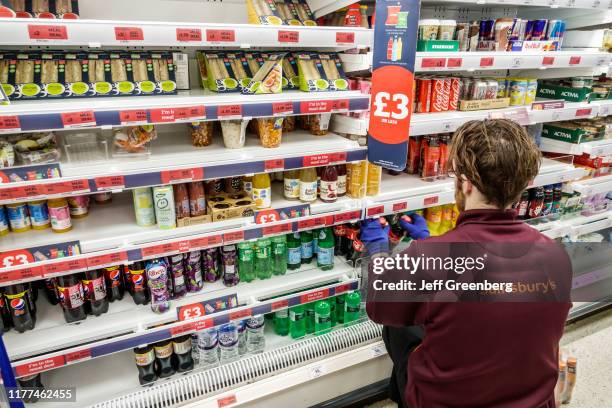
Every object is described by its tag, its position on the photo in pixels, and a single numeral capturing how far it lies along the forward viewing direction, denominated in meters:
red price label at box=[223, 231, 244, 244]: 2.13
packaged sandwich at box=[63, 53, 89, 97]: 1.86
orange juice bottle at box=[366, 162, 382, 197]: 2.46
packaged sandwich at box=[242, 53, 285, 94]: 2.09
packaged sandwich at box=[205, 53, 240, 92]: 2.17
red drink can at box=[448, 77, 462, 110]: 2.64
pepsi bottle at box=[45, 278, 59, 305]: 2.15
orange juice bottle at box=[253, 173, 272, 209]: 2.25
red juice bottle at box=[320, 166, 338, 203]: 2.40
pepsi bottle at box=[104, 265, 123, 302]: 2.16
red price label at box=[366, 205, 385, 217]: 2.46
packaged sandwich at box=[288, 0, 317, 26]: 2.26
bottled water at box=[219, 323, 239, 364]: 2.39
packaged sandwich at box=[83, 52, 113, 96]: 1.91
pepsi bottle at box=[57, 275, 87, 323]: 2.00
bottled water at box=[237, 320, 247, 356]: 2.46
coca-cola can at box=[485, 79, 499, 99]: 2.79
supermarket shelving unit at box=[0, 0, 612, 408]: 1.74
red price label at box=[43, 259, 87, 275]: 1.82
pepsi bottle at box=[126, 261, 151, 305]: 2.17
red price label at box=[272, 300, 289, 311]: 2.35
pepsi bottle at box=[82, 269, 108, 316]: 2.06
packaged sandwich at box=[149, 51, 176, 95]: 2.04
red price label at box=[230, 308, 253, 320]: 2.26
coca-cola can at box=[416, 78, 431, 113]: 2.56
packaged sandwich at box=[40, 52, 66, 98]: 1.83
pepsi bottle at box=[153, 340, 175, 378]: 2.23
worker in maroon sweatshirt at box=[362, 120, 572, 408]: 1.27
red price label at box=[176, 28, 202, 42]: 1.74
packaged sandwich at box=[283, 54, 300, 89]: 2.33
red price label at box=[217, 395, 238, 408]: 2.18
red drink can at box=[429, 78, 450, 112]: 2.58
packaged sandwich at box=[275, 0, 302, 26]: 2.22
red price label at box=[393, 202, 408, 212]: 2.54
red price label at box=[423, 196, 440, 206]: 2.62
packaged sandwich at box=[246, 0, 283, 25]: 2.10
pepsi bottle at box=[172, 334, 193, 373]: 2.27
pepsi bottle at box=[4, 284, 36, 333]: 1.90
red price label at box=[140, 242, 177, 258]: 1.99
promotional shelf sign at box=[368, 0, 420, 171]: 1.95
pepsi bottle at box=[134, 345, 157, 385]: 2.17
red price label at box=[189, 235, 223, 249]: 2.07
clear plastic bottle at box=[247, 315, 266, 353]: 2.47
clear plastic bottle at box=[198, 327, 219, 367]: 2.32
